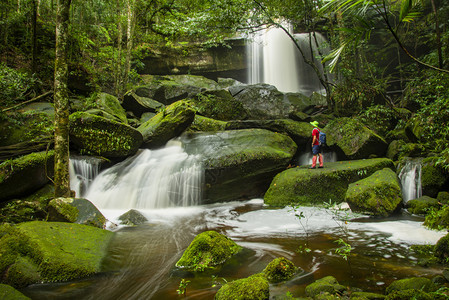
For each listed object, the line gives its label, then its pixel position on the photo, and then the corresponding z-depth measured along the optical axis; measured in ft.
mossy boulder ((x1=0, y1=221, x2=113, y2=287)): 11.33
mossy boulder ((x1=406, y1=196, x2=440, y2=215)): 22.45
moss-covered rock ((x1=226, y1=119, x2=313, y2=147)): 38.33
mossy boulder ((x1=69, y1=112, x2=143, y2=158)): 28.78
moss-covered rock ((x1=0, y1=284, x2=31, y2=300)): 8.90
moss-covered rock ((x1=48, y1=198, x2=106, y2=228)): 18.52
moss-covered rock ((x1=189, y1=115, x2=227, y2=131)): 43.03
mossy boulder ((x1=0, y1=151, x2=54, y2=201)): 21.91
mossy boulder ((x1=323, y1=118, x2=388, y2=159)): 33.35
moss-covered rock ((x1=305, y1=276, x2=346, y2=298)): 9.37
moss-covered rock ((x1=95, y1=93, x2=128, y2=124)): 36.86
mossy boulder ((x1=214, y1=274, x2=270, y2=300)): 9.00
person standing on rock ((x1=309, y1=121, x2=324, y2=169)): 29.71
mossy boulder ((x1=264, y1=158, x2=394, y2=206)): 26.68
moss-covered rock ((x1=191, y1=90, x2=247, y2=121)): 48.24
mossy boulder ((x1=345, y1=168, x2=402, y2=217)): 21.91
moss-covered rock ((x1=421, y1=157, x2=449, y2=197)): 24.84
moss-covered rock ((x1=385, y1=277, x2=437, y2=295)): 8.82
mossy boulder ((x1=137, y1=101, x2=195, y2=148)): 35.78
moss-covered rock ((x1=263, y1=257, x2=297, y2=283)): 11.17
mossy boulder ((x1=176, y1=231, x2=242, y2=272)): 12.77
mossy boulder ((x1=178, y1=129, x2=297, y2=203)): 29.94
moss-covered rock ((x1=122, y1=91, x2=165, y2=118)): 43.55
